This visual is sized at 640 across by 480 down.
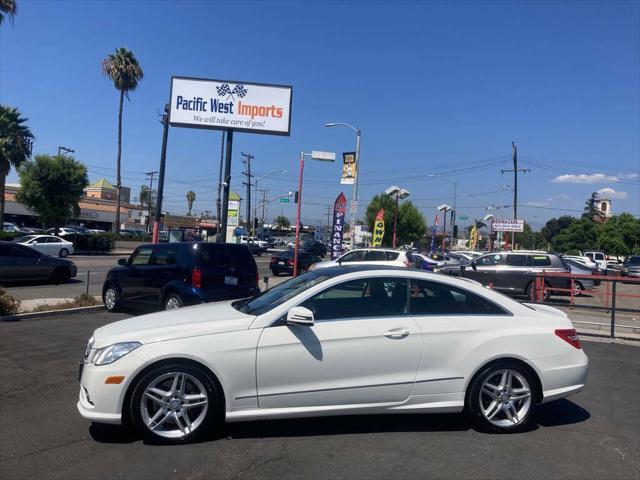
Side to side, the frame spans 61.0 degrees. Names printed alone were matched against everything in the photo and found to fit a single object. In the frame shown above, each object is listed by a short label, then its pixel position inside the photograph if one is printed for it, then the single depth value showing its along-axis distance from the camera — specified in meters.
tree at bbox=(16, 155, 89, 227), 40.03
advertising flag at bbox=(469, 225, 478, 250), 62.51
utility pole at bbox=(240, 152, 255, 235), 67.94
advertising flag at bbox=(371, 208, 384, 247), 35.51
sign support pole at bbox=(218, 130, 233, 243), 23.77
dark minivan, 10.41
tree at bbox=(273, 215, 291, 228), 143.20
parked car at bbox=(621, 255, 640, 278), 33.47
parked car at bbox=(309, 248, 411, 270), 21.38
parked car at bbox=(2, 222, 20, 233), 50.02
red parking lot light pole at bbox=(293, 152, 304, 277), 21.39
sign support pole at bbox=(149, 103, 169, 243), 33.34
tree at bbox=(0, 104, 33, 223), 36.31
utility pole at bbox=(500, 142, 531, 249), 53.03
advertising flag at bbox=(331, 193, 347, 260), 25.79
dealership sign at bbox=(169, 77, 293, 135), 23.78
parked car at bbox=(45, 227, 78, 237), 41.54
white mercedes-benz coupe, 4.48
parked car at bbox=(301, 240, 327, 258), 56.28
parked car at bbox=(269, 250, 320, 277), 30.28
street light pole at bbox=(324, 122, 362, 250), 29.26
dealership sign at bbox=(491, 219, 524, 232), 41.87
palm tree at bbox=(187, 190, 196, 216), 127.69
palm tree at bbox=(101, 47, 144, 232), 50.47
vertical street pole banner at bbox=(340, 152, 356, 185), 29.45
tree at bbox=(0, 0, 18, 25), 26.97
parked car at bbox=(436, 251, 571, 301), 18.11
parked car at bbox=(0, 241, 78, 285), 17.31
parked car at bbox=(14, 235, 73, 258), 30.48
